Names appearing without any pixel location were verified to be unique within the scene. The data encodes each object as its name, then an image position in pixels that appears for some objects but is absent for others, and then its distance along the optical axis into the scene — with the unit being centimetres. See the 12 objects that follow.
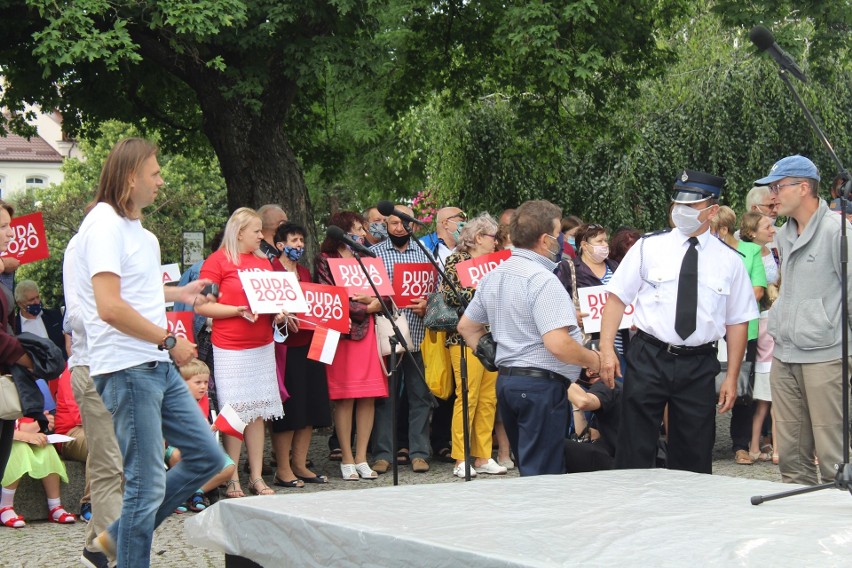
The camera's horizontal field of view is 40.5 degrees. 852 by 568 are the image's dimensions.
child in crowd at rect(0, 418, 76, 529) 847
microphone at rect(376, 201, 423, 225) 764
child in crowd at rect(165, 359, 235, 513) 867
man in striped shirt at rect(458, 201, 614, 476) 657
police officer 682
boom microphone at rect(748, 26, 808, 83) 541
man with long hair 534
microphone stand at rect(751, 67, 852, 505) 434
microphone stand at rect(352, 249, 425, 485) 785
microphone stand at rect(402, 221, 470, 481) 754
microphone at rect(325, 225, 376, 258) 766
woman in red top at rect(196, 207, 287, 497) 926
